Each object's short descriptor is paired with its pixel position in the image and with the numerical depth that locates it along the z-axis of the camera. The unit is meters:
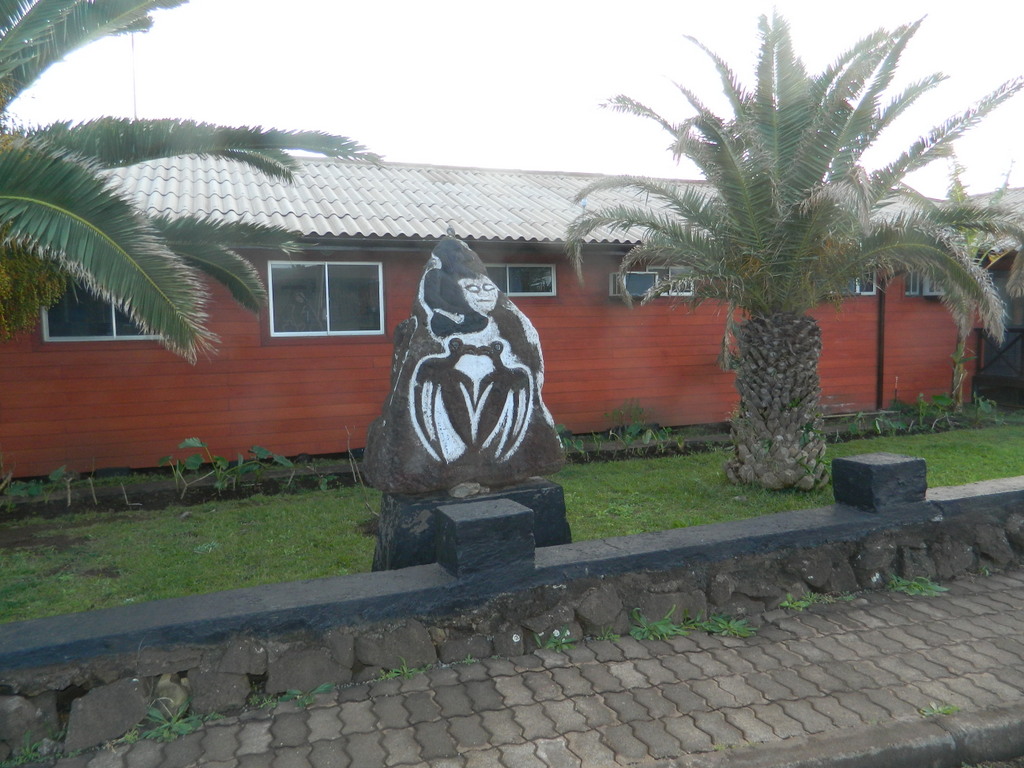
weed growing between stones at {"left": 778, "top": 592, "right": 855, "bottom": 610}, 4.29
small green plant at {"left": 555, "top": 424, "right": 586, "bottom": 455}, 8.74
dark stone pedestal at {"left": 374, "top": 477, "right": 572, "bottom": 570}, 4.26
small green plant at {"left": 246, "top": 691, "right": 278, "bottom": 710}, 3.27
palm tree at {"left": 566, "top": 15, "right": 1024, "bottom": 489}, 6.26
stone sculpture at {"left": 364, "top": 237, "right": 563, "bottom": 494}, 4.43
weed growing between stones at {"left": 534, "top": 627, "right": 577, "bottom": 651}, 3.80
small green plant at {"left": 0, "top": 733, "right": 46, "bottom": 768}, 2.90
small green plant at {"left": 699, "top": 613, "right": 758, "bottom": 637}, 3.99
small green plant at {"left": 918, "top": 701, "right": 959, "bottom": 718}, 3.19
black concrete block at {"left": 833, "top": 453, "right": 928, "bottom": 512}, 4.56
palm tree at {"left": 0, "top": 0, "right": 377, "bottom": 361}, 3.97
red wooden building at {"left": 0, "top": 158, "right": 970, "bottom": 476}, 8.21
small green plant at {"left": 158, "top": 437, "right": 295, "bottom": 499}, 7.56
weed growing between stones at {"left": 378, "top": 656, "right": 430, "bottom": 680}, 3.50
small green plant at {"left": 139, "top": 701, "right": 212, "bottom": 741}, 3.05
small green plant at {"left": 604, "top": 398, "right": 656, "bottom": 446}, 10.34
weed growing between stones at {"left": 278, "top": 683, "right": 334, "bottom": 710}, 3.29
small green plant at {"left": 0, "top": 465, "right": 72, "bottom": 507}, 7.17
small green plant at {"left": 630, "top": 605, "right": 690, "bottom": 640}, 3.93
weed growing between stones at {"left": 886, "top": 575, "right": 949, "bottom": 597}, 4.49
